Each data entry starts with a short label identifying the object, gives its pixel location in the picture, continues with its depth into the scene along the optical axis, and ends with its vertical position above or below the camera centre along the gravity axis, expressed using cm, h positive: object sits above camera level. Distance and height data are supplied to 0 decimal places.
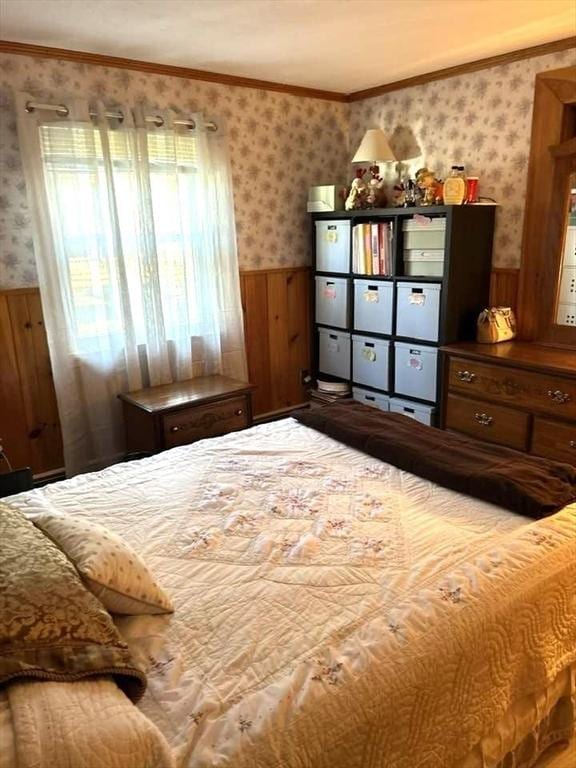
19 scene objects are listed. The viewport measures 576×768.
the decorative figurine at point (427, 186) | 337 +19
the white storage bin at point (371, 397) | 374 -114
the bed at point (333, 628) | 106 -88
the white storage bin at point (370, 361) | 369 -89
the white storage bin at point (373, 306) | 359 -52
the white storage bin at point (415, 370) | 340 -88
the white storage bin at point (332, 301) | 389 -52
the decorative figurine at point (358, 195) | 371 +16
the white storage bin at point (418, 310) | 332 -52
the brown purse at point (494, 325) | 325 -59
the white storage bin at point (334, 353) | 399 -89
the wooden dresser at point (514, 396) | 274 -89
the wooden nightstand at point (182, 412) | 302 -97
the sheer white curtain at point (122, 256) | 297 -15
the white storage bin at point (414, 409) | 345 -113
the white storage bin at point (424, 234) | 324 -8
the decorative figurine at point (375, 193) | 369 +17
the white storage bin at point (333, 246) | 379 -15
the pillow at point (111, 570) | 130 -76
